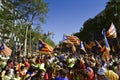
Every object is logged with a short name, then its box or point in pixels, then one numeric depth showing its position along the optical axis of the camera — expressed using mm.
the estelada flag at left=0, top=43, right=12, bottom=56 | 7538
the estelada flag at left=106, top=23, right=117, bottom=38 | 6193
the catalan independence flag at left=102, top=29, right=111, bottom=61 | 4436
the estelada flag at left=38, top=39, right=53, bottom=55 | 6389
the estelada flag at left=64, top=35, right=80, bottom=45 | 8090
